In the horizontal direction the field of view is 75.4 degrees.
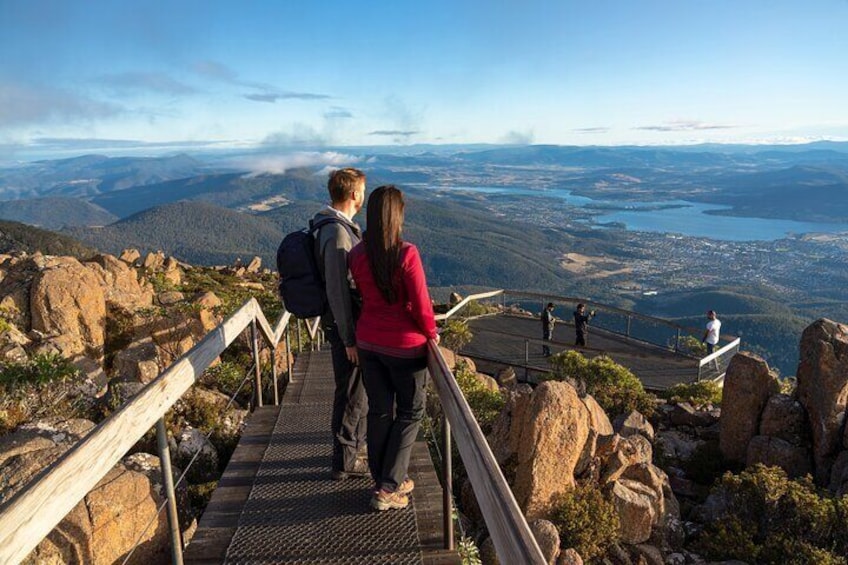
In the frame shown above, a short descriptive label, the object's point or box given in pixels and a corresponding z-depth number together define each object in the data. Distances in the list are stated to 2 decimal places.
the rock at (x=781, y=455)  8.84
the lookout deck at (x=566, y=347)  14.78
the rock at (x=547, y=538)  5.02
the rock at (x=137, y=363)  6.35
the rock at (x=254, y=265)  33.56
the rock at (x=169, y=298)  10.55
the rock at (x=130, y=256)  23.47
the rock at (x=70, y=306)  7.48
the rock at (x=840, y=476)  7.99
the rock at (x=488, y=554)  4.74
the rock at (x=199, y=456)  4.65
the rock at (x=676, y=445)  9.70
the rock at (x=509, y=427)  6.39
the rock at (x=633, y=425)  9.12
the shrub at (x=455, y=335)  15.22
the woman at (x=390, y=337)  3.18
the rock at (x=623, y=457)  6.67
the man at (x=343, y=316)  3.56
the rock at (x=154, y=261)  22.14
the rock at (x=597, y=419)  7.01
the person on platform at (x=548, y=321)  16.44
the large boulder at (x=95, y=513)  2.93
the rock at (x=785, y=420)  9.40
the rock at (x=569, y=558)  4.98
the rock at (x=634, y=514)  6.08
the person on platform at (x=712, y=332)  15.55
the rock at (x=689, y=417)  11.27
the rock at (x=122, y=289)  8.44
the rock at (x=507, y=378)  13.87
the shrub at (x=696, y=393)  12.84
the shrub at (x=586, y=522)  5.59
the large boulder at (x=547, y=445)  5.91
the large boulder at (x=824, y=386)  8.96
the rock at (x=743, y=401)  9.69
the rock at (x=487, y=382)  10.57
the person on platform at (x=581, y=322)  15.73
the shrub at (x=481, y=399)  8.36
